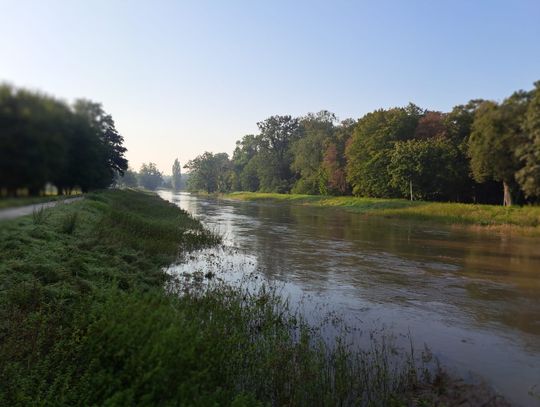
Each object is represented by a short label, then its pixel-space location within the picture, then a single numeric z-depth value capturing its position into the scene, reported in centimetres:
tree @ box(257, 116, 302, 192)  12000
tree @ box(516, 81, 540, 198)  4203
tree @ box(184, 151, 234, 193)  15838
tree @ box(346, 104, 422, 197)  6850
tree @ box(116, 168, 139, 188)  15185
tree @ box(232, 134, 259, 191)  13512
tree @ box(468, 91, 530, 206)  4670
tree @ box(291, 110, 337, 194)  9662
